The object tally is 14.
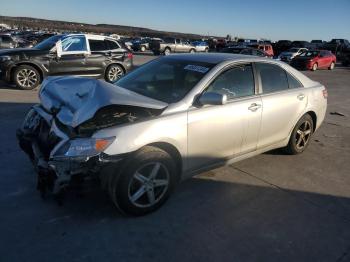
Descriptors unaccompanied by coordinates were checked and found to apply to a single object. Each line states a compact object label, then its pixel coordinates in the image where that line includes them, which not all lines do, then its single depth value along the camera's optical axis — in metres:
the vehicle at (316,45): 39.43
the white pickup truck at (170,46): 33.97
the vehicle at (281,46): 38.40
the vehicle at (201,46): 37.76
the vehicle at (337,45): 39.33
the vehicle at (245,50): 21.12
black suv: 9.84
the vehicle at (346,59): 31.20
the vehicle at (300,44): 38.28
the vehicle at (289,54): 26.28
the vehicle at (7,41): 23.39
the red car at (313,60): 23.38
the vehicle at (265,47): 27.62
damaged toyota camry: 3.16
